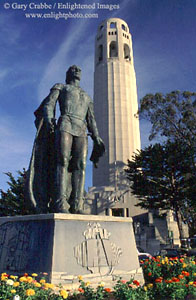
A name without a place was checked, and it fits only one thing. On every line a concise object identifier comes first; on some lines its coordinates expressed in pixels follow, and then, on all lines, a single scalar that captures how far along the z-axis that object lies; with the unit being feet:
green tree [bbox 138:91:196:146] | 75.52
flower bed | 10.25
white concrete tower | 125.80
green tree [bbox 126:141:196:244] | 76.79
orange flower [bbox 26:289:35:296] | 9.84
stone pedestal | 13.84
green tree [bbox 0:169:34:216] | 73.51
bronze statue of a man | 17.83
